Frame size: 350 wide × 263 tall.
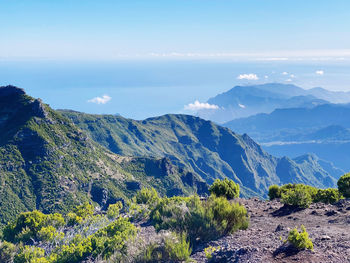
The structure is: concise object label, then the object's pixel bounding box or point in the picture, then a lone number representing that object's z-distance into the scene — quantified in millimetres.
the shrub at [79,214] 36719
